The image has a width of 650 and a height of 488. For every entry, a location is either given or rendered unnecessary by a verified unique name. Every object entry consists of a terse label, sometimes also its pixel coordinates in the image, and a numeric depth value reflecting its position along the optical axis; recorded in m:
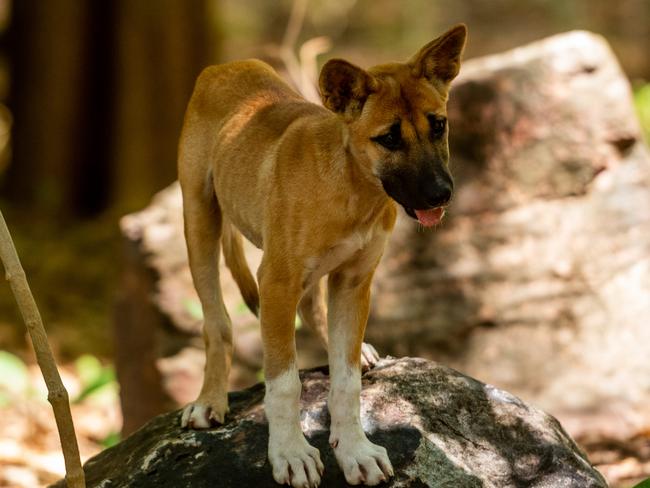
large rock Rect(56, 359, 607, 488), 10.44
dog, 9.91
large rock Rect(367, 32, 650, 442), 17.66
